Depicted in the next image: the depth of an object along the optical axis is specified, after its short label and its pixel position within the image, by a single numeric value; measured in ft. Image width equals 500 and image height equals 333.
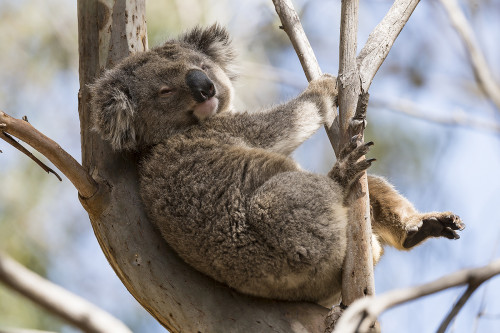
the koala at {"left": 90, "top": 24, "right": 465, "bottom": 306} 18.29
